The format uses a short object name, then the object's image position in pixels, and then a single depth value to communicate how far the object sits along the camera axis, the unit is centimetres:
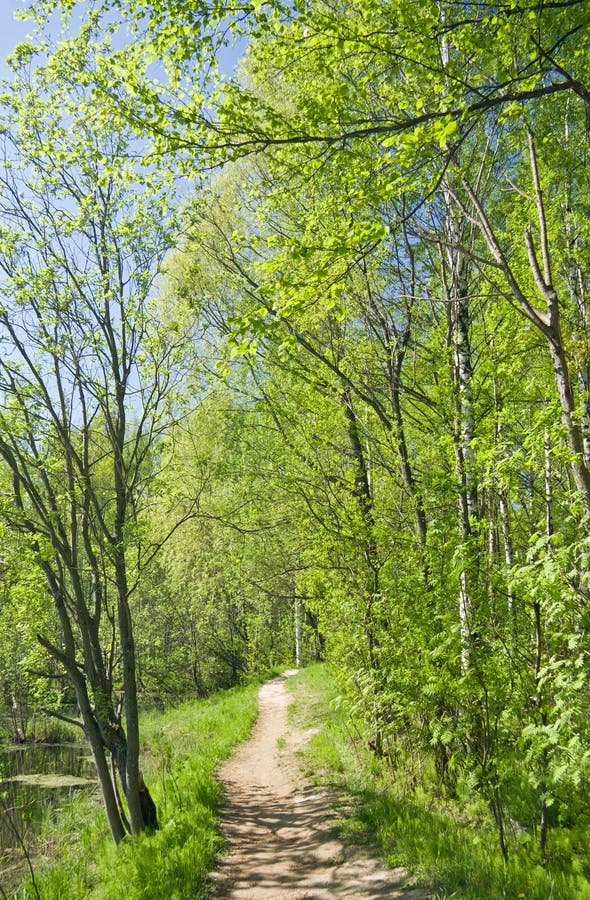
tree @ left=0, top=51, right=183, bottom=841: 627
